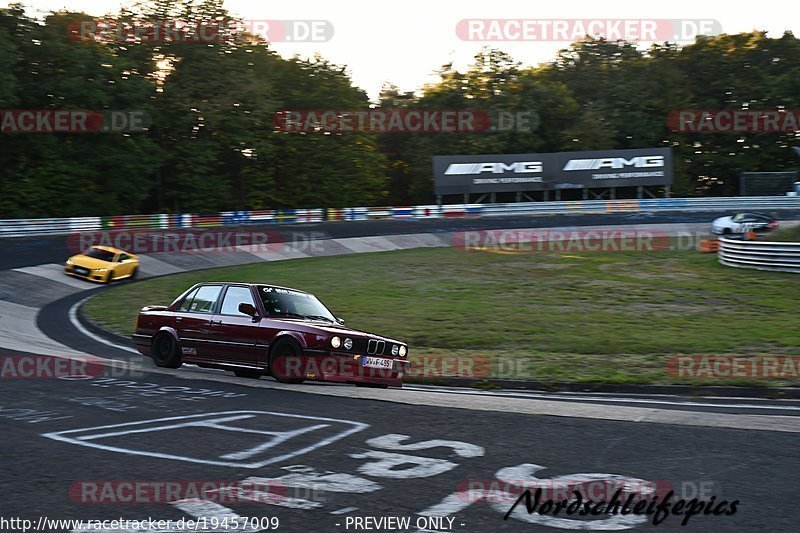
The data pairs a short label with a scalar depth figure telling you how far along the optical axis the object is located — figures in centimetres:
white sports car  3553
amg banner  5166
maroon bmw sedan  1070
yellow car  2736
